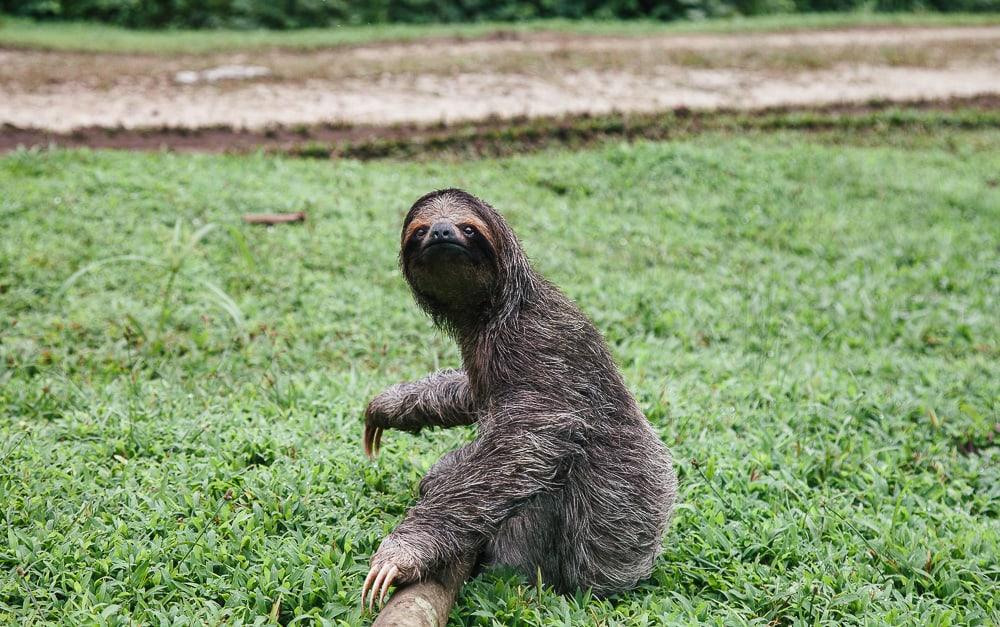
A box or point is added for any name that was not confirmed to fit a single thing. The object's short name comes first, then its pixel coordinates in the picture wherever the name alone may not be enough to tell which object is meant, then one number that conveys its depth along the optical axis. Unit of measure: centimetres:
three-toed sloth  330
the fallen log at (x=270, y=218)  775
